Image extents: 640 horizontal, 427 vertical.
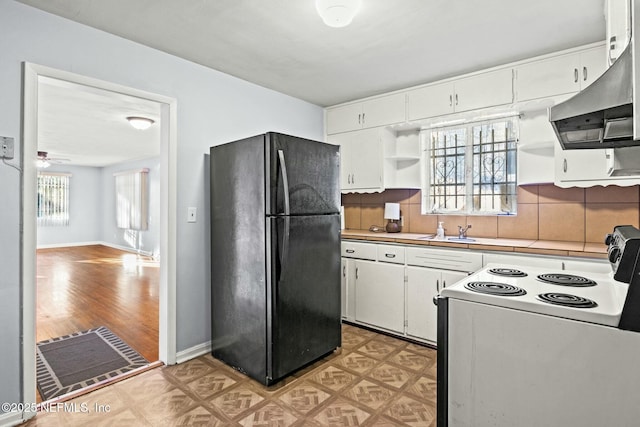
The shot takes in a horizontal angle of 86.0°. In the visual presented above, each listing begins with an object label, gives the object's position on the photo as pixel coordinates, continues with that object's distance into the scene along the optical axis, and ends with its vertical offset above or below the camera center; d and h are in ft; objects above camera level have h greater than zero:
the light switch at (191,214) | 9.12 -0.01
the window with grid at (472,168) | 10.34 +1.50
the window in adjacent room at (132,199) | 27.09 +1.17
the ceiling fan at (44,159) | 23.31 +3.88
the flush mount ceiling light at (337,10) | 5.96 +3.59
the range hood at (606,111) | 2.86 +1.09
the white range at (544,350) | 3.65 -1.61
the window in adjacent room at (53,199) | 30.51 +1.29
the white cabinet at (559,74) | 8.14 +3.54
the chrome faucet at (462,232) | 10.53 -0.53
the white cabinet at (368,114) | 11.41 +3.59
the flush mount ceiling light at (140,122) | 14.97 +4.03
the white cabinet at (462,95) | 9.41 +3.53
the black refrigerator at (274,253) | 7.64 -0.95
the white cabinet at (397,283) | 9.40 -2.05
